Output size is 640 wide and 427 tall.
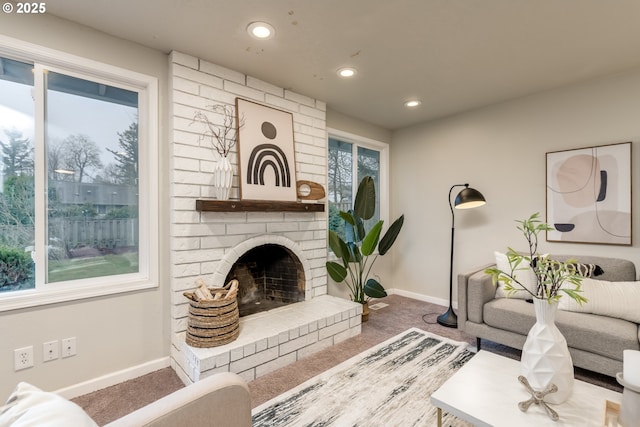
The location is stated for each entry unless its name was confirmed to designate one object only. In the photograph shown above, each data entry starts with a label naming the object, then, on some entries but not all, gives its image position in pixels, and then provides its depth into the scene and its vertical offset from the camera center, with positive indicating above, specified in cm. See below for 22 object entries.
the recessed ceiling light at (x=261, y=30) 188 +122
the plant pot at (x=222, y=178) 228 +26
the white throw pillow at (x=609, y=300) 198 -63
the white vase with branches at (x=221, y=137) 229 +62
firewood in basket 204 -59
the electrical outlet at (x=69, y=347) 185 -88
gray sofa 185 -81
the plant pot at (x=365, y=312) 319 -112
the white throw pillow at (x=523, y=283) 248 -64
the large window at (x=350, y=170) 362 +56
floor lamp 298 +9
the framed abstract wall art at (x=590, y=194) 247 +15
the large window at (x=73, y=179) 177 +22
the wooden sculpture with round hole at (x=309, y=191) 293 +22
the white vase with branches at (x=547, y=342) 127 -59
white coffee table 118 -85
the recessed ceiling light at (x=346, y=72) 246 +122
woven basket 197 -77
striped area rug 166 -120
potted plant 309 -34
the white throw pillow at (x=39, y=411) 61 -44
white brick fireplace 208 -28
